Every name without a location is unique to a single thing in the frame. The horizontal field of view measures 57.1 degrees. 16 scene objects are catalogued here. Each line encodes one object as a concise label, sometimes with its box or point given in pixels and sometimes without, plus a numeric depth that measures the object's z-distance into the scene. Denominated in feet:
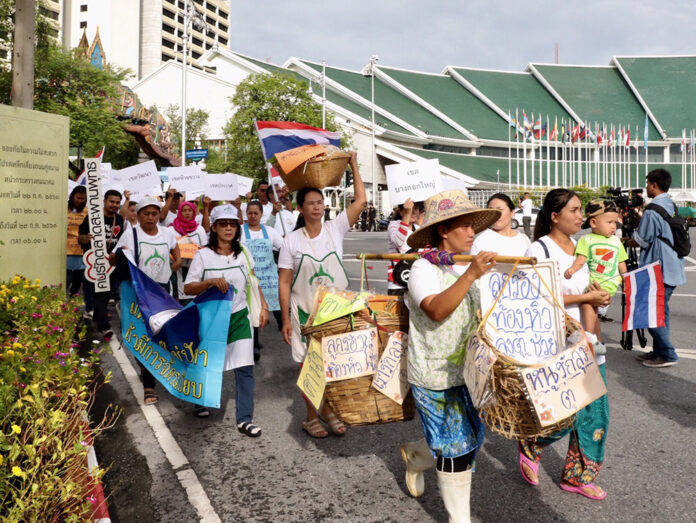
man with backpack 22.04
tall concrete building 288.10
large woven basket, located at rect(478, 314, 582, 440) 8.42
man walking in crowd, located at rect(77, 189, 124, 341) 27.37
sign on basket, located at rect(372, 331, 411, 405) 10.89
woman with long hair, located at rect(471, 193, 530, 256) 15.98
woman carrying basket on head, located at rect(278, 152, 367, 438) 16.19
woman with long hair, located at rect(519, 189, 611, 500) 12.23
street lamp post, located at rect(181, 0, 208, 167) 96.78
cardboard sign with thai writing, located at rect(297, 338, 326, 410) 11.65
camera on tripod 25.84
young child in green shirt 15.97
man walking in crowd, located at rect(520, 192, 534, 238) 93.81
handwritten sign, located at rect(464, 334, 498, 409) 8.64
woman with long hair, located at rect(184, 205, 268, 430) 16.52
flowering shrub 8.98
